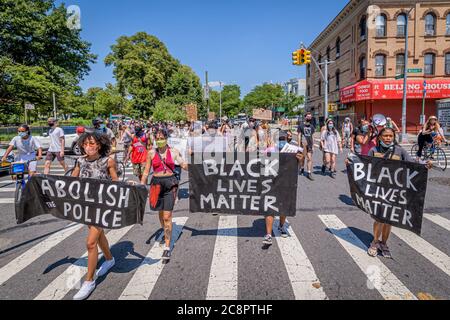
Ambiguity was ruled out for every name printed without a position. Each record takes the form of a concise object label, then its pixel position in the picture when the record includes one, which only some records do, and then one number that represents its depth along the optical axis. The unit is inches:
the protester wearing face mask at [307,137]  393.4
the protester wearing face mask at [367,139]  296.5
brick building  1052.5
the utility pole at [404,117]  857.6
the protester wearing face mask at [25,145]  318.3
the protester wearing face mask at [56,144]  380.7
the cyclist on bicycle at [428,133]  410.0
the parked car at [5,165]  448.1
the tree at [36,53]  949.8
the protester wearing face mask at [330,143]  384.5
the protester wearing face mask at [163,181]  175.2
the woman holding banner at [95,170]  140.3
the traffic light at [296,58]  762.2
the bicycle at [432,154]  430.0
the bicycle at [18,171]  251.8
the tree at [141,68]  1941.4
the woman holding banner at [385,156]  172.1
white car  718.3
